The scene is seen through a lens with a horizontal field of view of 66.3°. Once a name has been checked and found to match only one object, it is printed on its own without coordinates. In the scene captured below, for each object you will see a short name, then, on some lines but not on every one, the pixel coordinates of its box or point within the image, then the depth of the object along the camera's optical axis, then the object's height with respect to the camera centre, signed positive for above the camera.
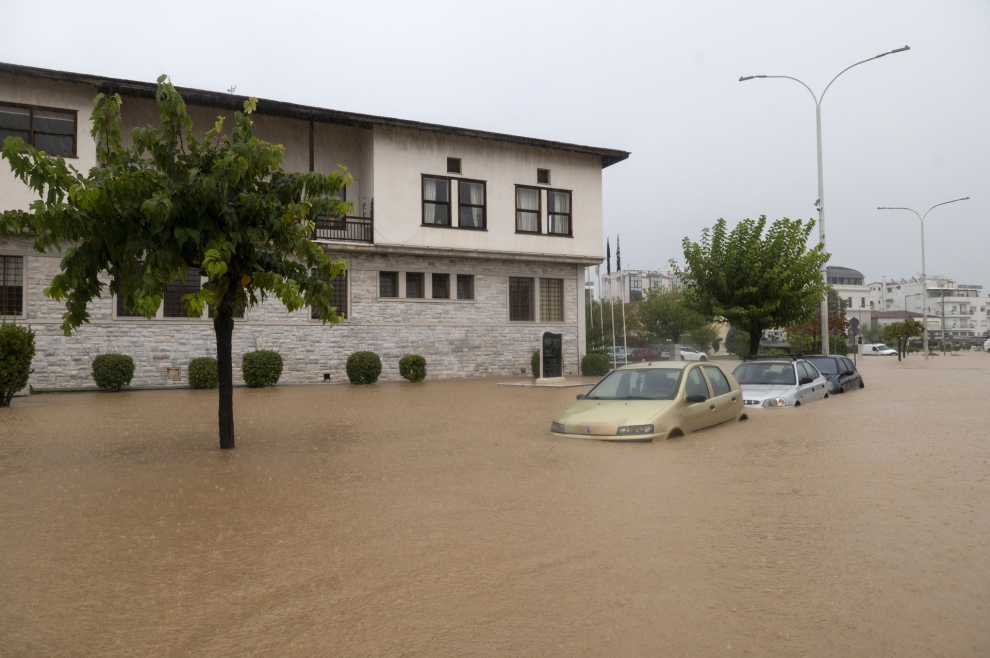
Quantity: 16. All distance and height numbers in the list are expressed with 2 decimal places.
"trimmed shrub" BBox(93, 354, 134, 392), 21.91 -0.64
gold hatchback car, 10.48 -0.92
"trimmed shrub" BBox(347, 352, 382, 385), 25.00 -0.75
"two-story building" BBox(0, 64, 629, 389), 22.53 +3.54
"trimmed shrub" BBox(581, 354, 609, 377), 29.73 -0.85
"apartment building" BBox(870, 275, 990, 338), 129.12 +6.41
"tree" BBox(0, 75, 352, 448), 8.77 +1.62
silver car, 15.05 -0.89
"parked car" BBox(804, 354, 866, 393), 19.79 -0.81
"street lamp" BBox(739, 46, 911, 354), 25.42 +4.38
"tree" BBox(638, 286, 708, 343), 71.88 +2.40
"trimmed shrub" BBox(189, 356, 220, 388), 22.77 -0.75
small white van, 73.44 -0.99
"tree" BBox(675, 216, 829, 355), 24.06 +2.11
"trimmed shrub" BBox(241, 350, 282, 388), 23.42 -0.65
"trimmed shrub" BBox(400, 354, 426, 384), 26.03 -0.77
